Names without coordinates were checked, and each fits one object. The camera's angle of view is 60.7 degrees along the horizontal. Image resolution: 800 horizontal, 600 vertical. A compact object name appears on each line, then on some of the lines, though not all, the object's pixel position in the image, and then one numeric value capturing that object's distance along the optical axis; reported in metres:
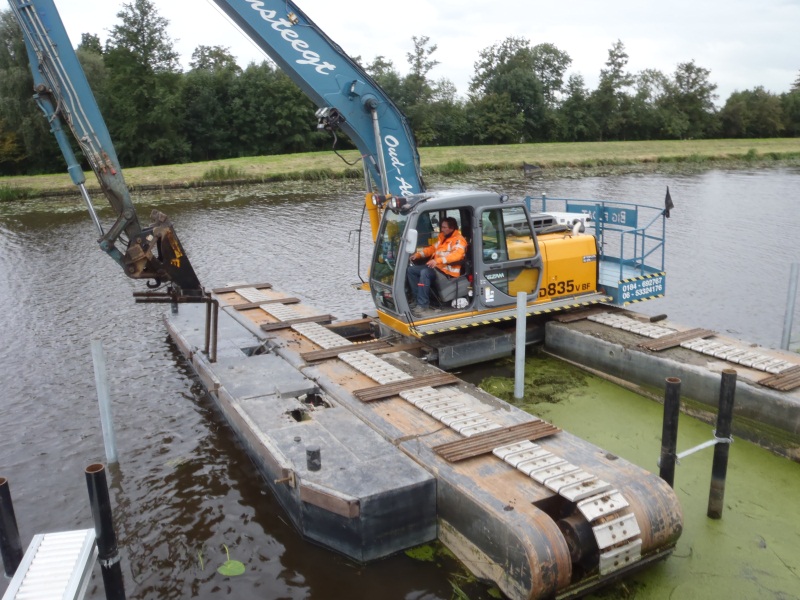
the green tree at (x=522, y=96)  62.38
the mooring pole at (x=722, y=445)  5.78
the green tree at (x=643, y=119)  68.44
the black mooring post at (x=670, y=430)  5.75
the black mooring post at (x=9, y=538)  4.48
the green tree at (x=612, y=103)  68.06
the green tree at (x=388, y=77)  57.62
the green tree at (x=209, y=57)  67.31
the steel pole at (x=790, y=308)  10.05
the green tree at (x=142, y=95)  47.22
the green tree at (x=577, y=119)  65.44
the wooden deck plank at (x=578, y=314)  10.18
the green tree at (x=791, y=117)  73.12
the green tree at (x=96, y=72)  45.19
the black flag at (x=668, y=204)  10.50
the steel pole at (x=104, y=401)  7.29
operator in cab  8.94
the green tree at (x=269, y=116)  51.72
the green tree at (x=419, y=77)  59.75
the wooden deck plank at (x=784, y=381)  7.12
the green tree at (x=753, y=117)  71.38
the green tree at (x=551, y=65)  76.19
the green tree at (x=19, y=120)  41.28
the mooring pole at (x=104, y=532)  4.27
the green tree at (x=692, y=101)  71.25
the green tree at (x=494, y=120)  58.84
